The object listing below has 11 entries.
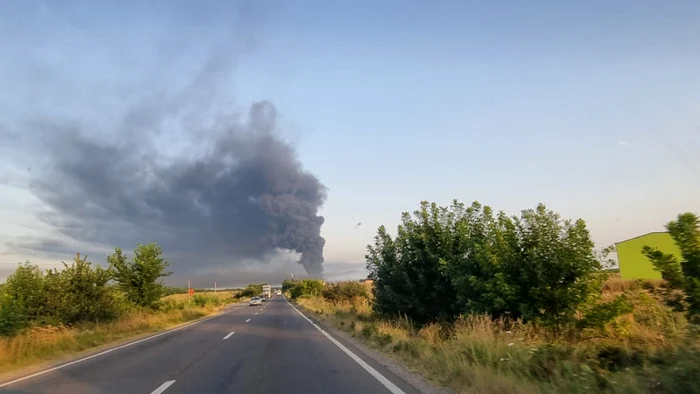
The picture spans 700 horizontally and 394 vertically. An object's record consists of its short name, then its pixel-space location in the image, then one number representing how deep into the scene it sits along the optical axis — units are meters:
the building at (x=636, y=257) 21.06
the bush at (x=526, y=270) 11.88
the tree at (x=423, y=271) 17.92
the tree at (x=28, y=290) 23.53
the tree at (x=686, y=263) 7.73
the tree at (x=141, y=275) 32.88
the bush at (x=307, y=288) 95.28
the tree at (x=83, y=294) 24.88
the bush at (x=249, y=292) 150.00
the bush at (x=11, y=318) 19.05
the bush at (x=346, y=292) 46.42
